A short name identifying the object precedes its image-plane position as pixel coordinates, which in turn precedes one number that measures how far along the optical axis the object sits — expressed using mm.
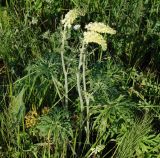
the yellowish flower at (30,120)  2541
